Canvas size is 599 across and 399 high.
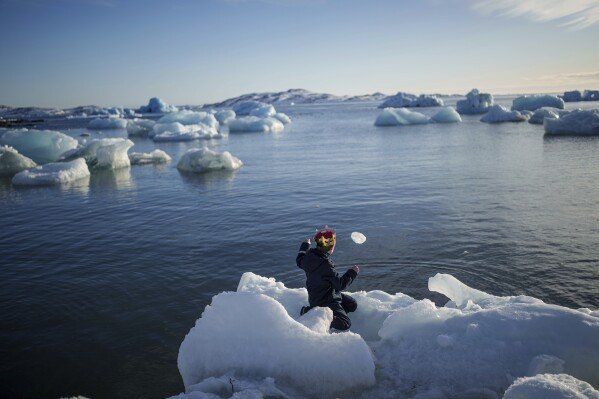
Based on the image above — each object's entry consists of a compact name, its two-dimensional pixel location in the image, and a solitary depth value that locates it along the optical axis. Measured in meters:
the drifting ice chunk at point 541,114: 40.91
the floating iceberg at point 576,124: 29.89
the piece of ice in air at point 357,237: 5.89
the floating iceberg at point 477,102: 64.62
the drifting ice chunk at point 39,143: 26.72
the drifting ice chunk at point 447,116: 50.59
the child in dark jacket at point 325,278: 4.93
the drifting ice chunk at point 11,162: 22.48
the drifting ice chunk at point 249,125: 51.66
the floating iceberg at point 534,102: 56.94
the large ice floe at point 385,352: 3.85
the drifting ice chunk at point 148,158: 25.94
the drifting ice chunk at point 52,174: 19.16
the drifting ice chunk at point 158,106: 127.38
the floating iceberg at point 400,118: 49.71
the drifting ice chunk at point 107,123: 66.69
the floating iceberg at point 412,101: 109.31
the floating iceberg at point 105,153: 23.50
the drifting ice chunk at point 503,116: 46.53
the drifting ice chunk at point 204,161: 21.50
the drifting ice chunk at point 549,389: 3.13
